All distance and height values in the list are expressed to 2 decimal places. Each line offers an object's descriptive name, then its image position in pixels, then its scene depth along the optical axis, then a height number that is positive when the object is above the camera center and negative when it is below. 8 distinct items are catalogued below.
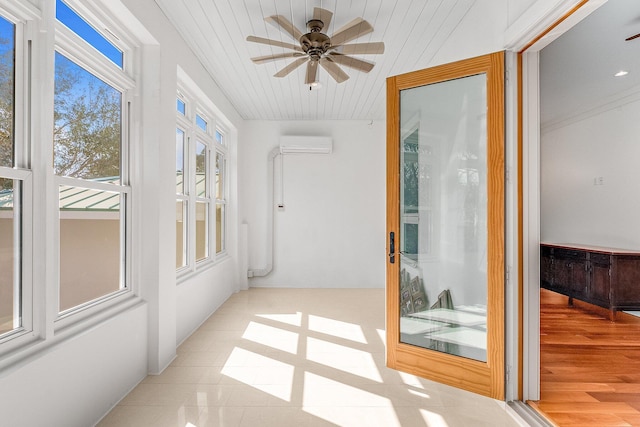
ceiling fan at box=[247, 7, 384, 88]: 2.55 +1.37
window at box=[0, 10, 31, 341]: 1.58 +0.09
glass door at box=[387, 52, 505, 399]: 2.37 -0.07
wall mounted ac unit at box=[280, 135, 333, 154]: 5.79 +1.18
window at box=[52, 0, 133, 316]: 1.98 +0.33
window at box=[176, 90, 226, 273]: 3.72 +0.38
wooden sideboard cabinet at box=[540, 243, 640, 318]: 3.95 -0.74
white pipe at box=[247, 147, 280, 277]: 5.94 -0.09
